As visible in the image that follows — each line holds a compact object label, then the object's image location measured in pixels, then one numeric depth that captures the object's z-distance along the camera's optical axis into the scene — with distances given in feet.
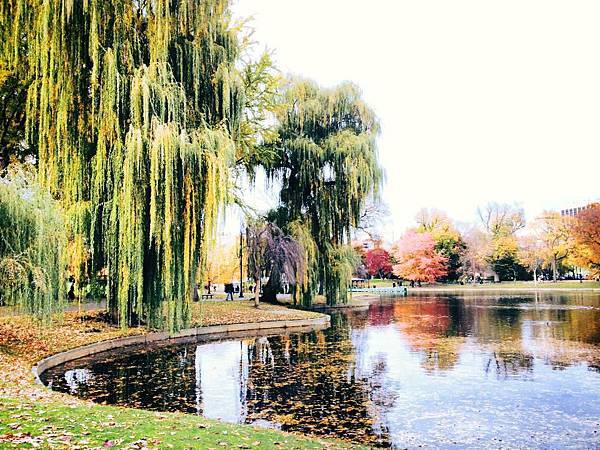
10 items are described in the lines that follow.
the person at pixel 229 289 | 98.64
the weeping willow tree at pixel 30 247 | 32.37
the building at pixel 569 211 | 315.29
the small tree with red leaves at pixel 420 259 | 189.06
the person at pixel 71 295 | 68.36
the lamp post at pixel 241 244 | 77.97
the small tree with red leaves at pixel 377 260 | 213.87
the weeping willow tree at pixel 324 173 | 81.71
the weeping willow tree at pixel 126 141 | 37.96
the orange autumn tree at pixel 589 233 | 144.66
